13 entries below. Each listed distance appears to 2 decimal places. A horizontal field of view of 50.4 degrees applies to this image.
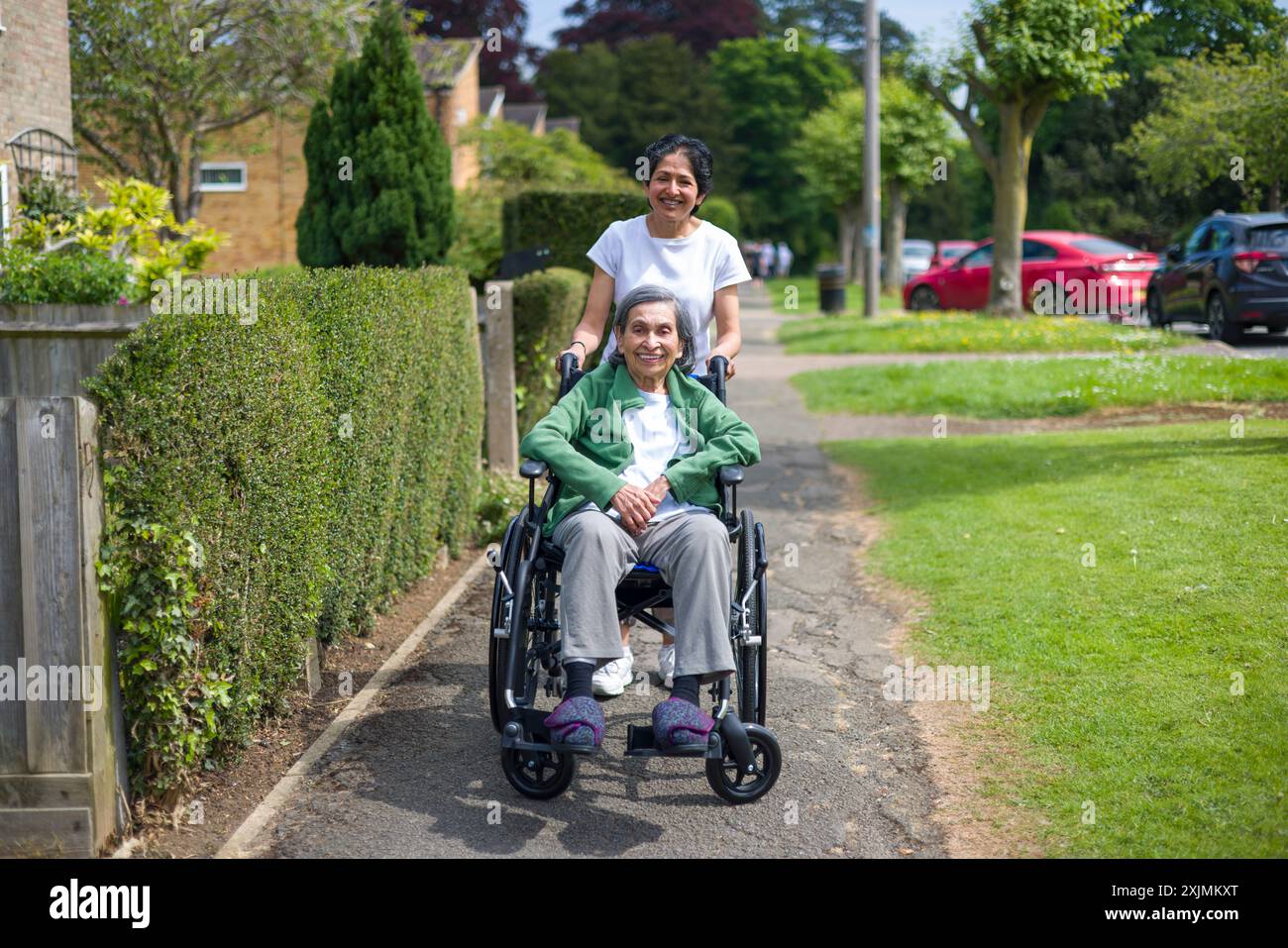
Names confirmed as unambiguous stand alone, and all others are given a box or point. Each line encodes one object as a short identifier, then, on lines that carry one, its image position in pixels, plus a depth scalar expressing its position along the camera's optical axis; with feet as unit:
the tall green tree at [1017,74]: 68.18
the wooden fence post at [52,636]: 11.94
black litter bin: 96.63
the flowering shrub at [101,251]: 32.71
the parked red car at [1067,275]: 77.61
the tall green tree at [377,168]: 42.11
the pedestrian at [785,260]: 201.46
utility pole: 77.77
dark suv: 54.75
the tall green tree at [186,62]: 65.00
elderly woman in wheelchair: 14.06
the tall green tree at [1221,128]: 42.68
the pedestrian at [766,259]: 167.59
